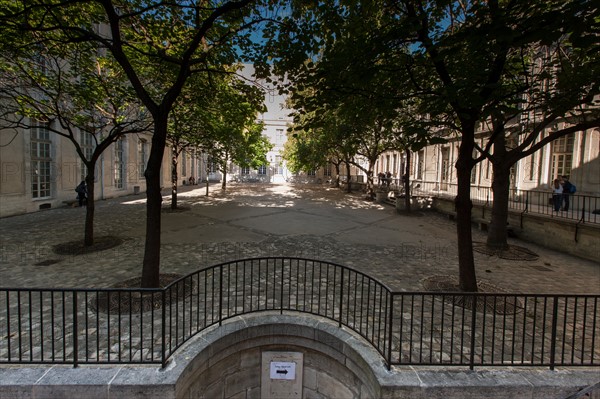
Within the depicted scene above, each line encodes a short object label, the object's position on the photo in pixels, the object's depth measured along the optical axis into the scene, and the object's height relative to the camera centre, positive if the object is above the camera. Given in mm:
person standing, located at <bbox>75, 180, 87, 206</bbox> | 16484 -933
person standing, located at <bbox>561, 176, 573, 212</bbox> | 12497 -112
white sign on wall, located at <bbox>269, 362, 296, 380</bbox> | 4762 -3090
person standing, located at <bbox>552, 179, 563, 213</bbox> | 11813 -487
